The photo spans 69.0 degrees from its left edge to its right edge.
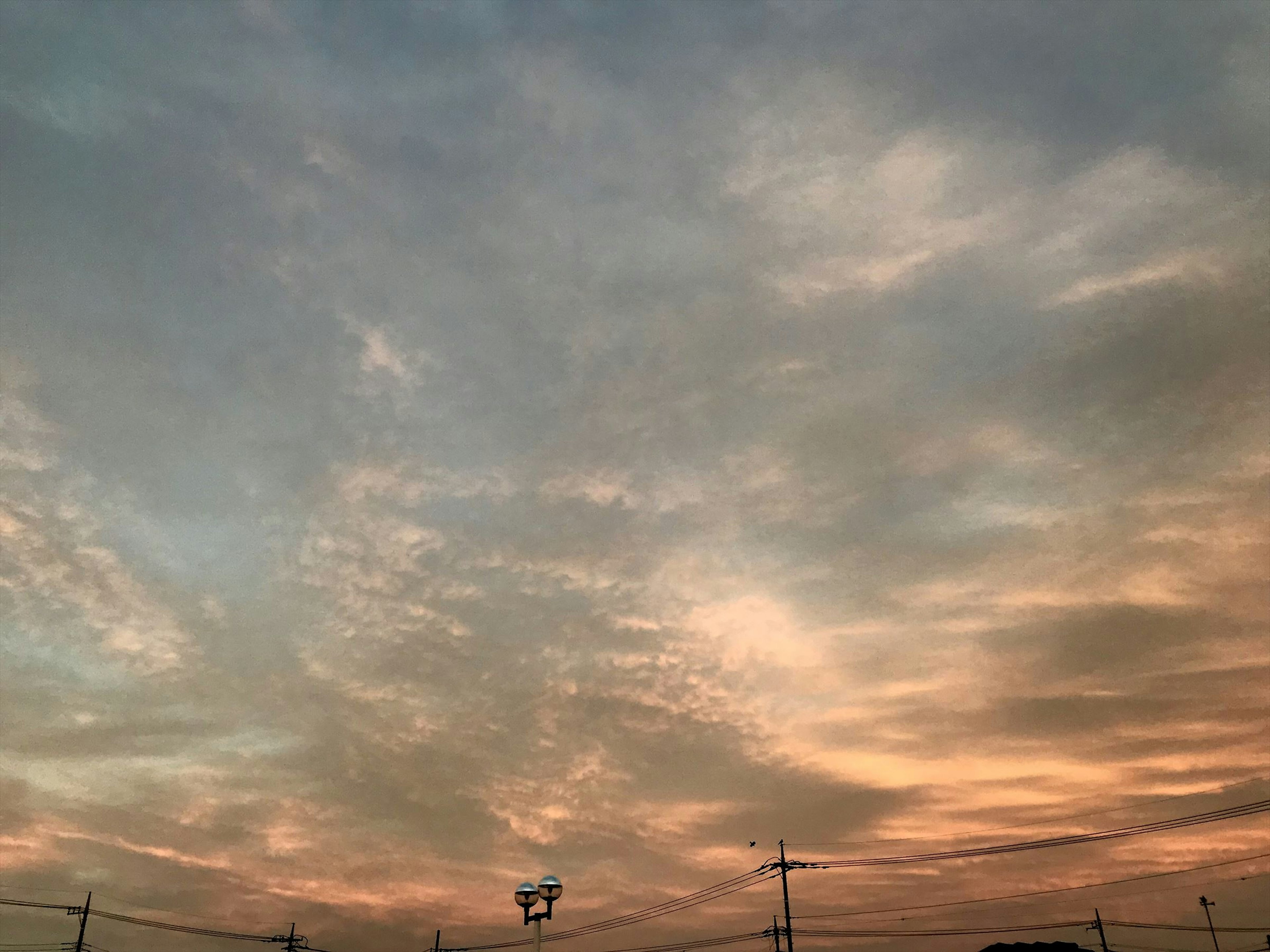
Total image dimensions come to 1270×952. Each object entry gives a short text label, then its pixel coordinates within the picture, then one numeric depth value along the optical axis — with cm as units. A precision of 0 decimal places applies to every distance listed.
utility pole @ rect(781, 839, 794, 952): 6694
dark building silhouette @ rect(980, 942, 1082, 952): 8219
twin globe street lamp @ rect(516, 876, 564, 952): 2570
